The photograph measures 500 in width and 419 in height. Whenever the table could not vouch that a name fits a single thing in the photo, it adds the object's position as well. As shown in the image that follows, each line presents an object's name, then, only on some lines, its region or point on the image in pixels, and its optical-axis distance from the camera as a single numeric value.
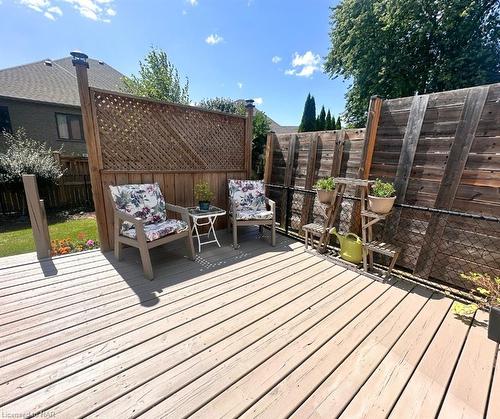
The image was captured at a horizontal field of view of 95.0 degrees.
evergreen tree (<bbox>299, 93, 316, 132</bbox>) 11.34
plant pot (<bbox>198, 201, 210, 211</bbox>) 3.64
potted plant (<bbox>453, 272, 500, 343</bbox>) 1.81
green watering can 3.03
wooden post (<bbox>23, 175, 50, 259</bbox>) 2.80
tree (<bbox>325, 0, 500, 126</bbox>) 6.83
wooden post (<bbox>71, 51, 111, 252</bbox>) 2.65
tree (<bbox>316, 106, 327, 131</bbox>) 11.52
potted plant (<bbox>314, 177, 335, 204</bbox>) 3.18
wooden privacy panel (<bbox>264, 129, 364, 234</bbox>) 3.42
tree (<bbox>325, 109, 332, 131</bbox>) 11.68
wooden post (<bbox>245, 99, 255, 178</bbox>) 4.26
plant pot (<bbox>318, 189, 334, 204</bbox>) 3.18
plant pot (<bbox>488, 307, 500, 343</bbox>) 1.79
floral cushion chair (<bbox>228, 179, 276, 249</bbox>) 3.59
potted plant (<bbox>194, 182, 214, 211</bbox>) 3.64
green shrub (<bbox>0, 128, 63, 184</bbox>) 5.23
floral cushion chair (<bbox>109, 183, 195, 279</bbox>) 2.60
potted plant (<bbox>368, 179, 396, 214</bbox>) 2.63
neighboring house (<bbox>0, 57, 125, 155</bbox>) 9.09
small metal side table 3.39
